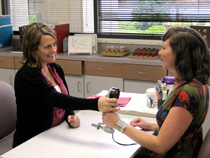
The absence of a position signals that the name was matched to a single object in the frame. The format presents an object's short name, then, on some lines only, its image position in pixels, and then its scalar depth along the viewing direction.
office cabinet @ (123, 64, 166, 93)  3.55
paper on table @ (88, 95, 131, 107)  2.31
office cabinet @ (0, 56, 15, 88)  4.30
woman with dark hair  1.50
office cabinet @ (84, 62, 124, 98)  3.77
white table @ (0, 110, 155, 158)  1.65
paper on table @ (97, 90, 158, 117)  2.15
